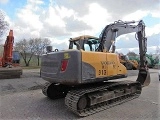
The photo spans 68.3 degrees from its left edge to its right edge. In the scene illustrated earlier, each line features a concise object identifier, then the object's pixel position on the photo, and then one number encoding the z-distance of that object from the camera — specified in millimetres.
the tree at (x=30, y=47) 23092
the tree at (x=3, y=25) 16794
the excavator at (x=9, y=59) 7187
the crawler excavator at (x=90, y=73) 3367
